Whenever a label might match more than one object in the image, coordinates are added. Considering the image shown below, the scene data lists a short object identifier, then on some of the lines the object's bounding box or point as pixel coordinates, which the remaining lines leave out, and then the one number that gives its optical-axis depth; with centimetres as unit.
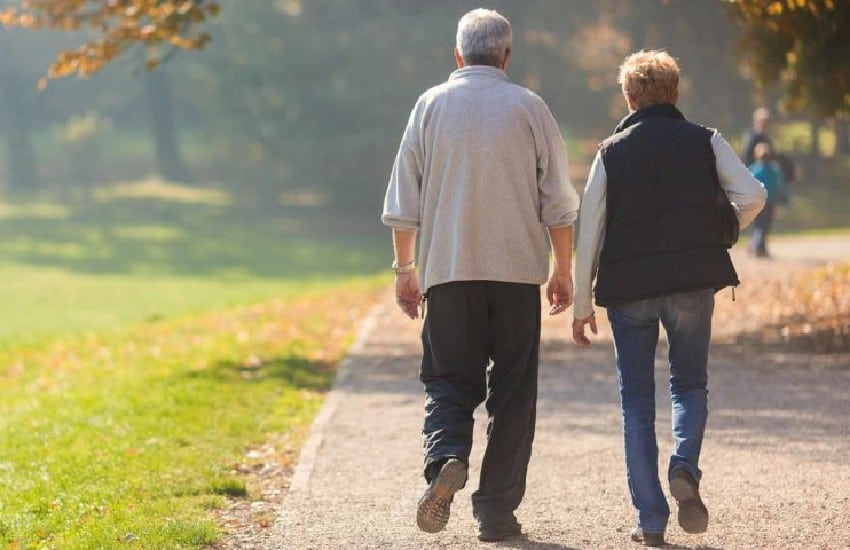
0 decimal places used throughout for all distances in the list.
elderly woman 1149
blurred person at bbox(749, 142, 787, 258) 3966
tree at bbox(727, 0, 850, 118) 2572
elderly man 1170
